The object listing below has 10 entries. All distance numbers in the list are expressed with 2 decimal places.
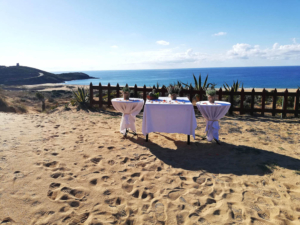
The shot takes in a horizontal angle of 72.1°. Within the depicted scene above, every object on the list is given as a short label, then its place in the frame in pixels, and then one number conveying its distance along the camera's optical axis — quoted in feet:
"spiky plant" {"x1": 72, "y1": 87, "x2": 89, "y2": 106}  33.78
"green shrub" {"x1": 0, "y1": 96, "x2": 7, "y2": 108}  41.21
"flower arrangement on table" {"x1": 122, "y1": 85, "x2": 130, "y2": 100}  19.20
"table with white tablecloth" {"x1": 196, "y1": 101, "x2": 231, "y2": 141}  16.83
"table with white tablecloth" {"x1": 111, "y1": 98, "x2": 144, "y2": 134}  18.38
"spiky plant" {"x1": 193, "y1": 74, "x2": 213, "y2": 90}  34.20
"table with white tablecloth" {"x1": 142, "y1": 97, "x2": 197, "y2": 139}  16.61
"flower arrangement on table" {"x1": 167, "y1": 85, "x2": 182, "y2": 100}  19.12
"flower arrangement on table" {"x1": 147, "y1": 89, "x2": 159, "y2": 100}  18.60
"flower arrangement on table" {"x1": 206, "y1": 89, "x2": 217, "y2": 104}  17.34
